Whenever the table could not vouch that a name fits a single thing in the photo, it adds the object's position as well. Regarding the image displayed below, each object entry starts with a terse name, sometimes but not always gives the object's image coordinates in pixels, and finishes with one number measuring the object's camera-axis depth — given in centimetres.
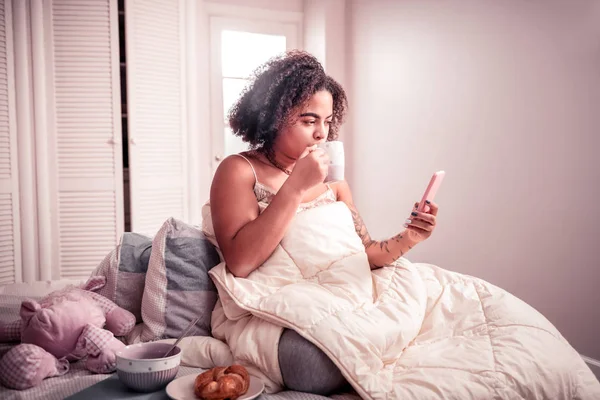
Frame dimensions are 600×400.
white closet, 317
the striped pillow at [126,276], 127
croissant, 84
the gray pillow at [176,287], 118
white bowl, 88
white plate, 86
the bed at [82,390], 90
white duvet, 92
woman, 121
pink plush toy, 97
